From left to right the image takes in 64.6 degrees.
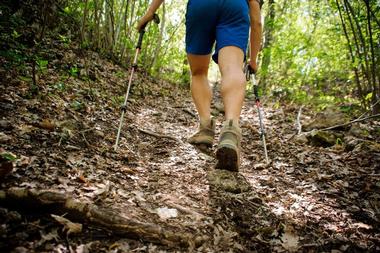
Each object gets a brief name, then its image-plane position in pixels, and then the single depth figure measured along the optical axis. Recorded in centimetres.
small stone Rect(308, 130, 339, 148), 425
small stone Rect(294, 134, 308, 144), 440
